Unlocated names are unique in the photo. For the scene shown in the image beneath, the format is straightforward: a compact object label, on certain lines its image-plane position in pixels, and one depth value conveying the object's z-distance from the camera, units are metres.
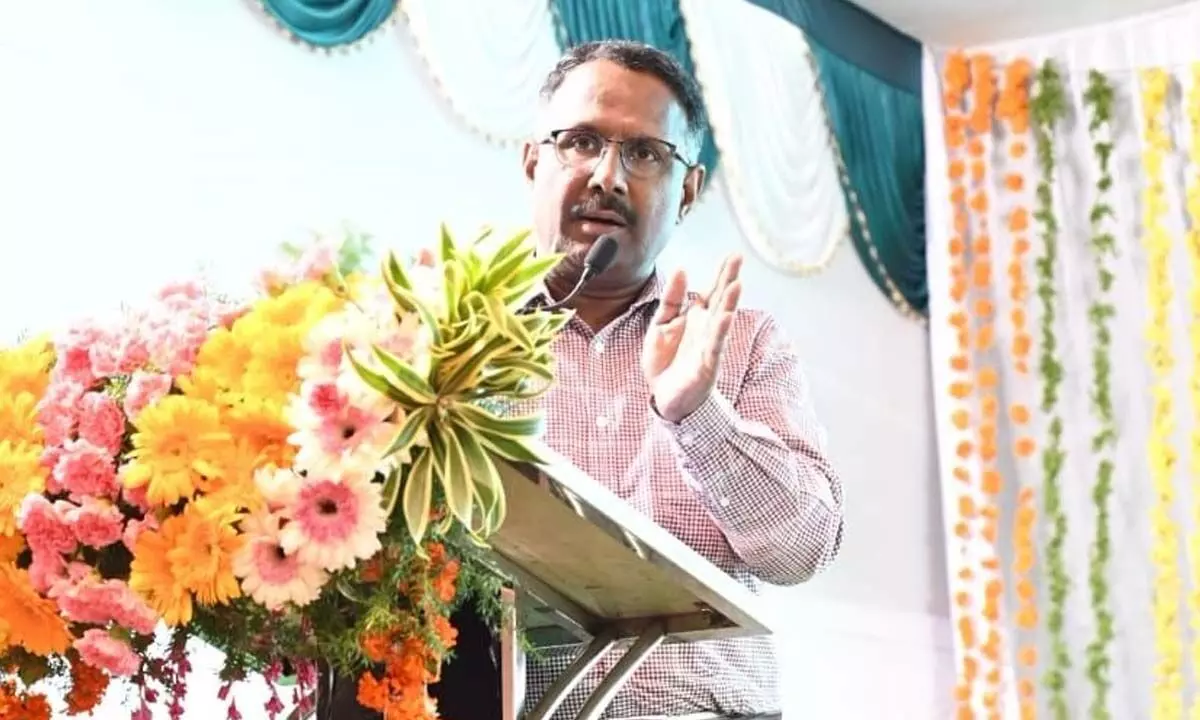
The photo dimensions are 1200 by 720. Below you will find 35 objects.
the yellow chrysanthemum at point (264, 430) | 3.01
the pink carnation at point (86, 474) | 3.03
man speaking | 3.39
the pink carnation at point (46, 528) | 3.03
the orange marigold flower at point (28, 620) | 3.03
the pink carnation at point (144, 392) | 3.05
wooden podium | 3.05
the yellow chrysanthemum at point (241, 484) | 3.00
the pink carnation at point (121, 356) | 3.10
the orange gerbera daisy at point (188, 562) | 2.99
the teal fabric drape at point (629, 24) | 6.53
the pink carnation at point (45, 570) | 3.03
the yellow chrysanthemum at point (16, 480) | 3.06
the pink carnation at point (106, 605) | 2.99
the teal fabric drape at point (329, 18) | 5.52
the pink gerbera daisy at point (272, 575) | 2.99
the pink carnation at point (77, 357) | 3.11
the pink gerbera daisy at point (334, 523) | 2.98
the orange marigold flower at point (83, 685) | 3.06
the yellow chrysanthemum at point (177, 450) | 3.01
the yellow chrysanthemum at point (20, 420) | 3.10
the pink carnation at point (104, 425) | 3.06
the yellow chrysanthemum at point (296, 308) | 3.05
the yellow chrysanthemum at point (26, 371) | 3.13
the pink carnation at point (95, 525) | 3.02
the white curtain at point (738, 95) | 6.07
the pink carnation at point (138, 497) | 3.03
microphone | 3.37
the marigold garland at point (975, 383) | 7.96
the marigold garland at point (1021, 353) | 7.91
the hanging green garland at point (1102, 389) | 7.84
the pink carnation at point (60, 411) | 3.07
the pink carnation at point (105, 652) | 3.00
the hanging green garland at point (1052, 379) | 7.92
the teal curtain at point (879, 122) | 8.18
